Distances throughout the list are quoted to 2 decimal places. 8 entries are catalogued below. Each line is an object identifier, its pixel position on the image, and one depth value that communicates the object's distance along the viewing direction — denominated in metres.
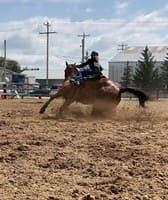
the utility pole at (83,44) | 80.65
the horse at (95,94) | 14.70
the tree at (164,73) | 69.62
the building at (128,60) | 81.56
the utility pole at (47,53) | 76.09
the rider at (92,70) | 14.86
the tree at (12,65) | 129.25
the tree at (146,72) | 67.95
